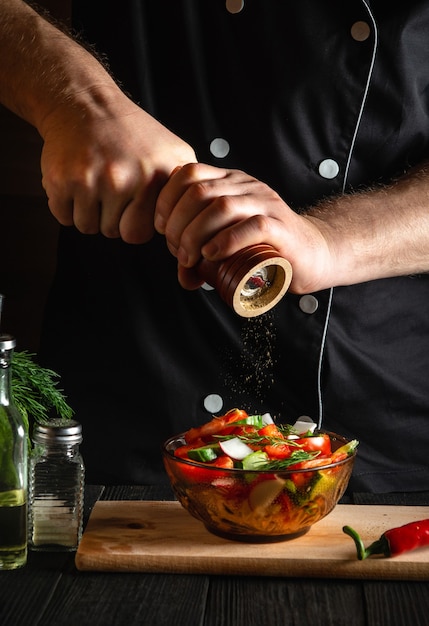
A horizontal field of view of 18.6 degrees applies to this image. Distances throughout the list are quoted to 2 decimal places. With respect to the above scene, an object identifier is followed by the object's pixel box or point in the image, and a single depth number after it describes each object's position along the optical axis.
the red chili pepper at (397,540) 1.04
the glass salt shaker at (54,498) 1.08
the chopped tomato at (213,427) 1.13
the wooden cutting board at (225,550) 1.03
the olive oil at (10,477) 1.03
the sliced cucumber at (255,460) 1.05
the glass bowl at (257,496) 1.04
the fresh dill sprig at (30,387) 1.20
